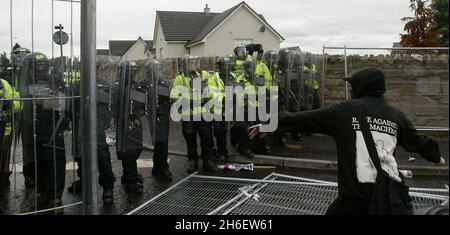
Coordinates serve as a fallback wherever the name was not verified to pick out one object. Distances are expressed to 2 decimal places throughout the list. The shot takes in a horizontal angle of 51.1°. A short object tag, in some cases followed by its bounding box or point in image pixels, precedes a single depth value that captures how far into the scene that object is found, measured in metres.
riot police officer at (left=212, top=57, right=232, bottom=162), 7.80
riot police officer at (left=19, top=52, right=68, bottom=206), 5.48
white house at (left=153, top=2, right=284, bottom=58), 35.66
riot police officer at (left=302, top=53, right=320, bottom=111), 10.05
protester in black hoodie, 3.13
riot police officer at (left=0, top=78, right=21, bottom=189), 6.14
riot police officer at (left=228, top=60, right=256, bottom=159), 8.48
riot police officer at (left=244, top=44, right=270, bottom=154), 8.91
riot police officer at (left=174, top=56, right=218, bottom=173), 7.52
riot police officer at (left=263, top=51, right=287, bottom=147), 9.23
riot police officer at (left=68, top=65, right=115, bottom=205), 6.09
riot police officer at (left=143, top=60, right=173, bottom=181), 6.84
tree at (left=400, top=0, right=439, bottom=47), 9.18
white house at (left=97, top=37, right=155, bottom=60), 54.31
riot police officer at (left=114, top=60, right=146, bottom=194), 6.42
